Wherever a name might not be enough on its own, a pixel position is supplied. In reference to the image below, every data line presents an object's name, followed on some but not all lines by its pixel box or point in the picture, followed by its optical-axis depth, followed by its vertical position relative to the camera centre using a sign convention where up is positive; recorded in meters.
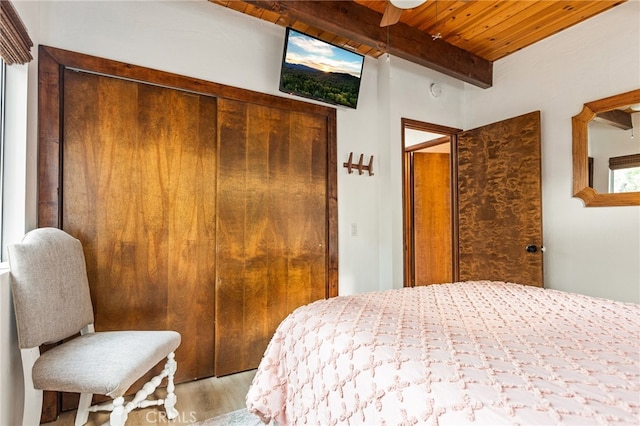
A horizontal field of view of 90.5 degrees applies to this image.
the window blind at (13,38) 1.25 +0.78
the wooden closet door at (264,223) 2.33 -0.05
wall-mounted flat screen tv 2.41 +1.19
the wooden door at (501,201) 2.74 +0.15
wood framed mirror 2.24 +0.54
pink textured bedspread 0.71 -0.42
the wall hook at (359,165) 2.87 +0.48
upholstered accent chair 1.33 -0.61
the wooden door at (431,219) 4.27 -0.03
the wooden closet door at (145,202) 1.93 +0.10
